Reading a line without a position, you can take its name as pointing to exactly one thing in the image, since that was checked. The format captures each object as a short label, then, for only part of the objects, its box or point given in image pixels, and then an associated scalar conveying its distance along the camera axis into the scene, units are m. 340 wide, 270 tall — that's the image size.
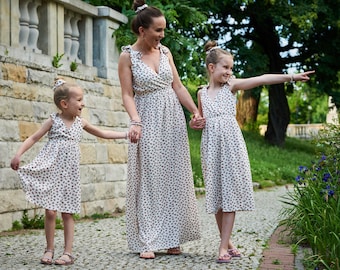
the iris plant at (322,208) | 4.82
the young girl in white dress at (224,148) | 5.43
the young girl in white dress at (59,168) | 5.31
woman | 5.67
